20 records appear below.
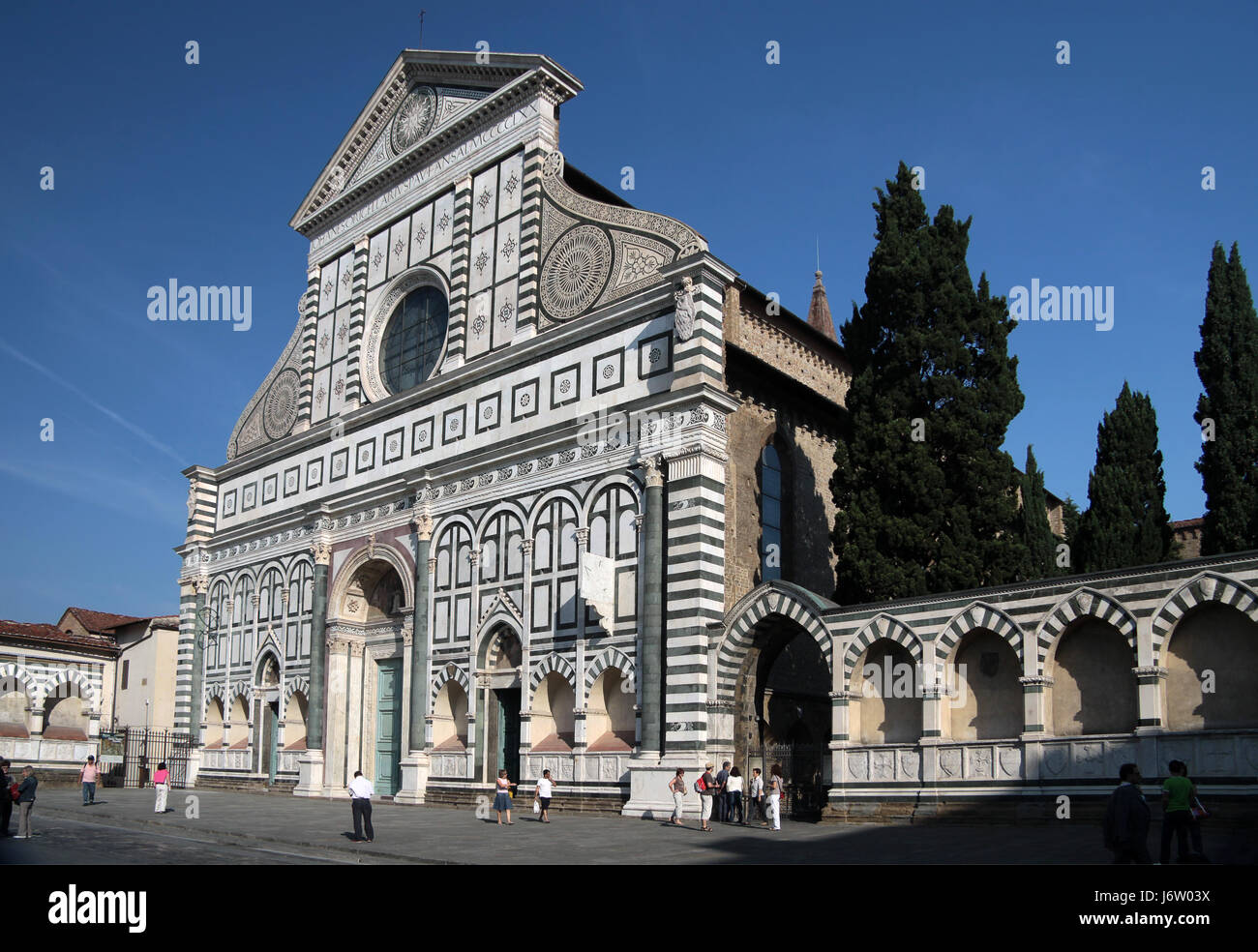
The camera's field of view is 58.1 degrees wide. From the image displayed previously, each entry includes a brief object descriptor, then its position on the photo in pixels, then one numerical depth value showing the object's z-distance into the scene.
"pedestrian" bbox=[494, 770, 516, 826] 21.55
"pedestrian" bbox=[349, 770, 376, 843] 17.62
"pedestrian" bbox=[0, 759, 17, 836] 18.30
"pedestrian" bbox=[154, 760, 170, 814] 24.44
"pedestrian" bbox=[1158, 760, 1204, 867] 12.13
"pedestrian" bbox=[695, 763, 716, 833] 19.97
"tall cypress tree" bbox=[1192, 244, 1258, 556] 23.67
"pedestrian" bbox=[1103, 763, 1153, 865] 10.33
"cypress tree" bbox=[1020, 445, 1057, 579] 28.19
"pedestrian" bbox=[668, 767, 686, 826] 21.14
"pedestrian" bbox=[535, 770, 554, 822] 22.41
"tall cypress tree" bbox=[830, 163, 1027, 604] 22.75
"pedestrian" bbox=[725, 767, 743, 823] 20.91
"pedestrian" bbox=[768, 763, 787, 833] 19.81
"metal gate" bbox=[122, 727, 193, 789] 36.56
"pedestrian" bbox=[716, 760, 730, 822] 21.23
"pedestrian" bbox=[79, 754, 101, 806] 26.66
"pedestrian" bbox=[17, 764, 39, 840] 18.17
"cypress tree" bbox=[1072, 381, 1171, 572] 26.38
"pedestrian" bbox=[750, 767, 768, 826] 21.62
